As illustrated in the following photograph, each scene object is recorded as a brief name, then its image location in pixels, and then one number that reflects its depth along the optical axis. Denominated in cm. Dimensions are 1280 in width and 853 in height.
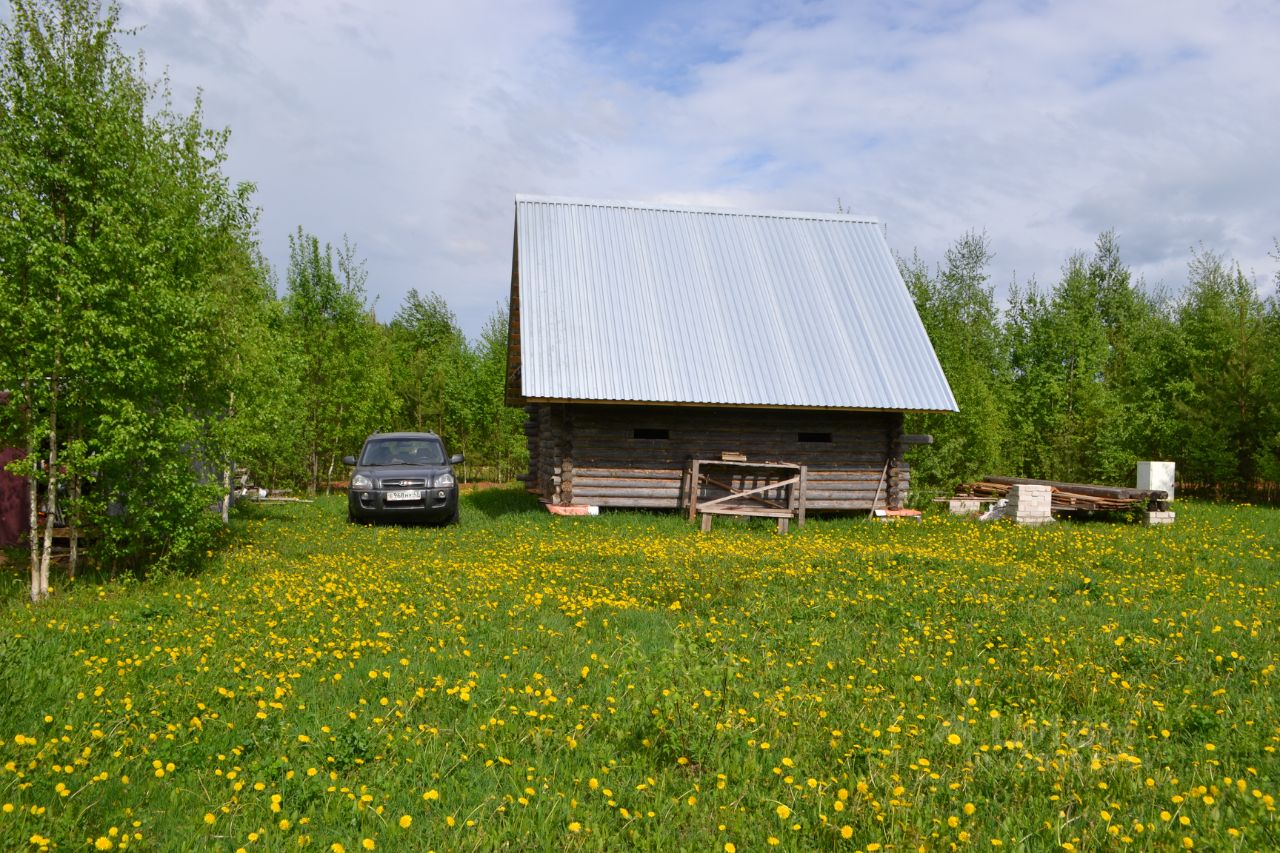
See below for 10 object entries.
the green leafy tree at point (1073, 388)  2714
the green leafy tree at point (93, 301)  936
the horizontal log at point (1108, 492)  1789
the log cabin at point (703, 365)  1766
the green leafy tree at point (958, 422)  2308
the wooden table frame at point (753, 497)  1634
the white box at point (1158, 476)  1884
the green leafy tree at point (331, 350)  2616
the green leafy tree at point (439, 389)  3603
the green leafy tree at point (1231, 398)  2422
